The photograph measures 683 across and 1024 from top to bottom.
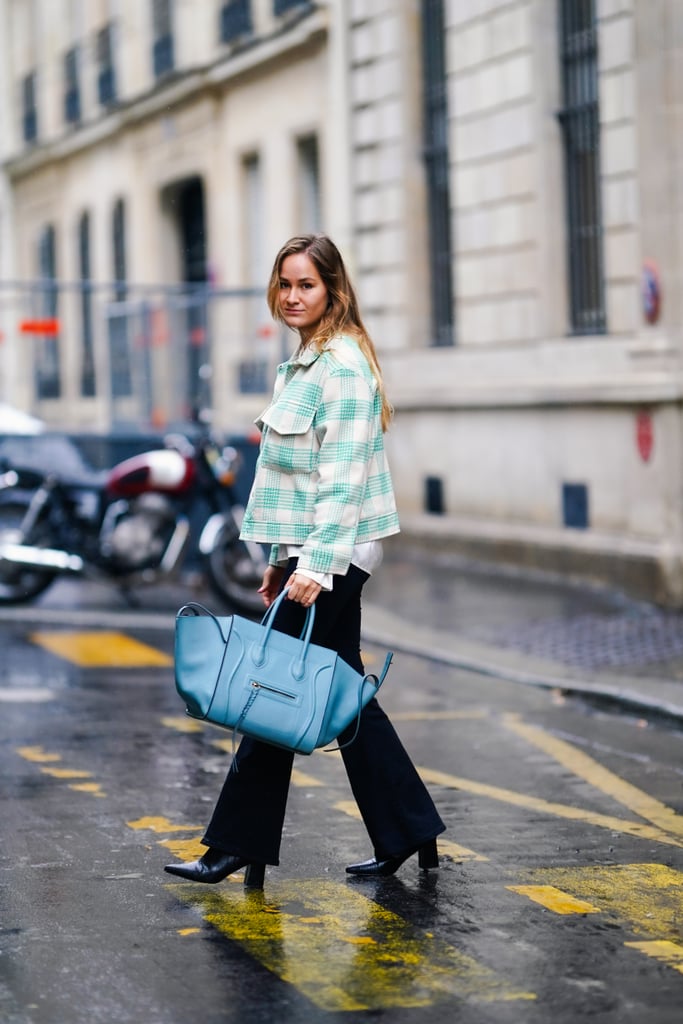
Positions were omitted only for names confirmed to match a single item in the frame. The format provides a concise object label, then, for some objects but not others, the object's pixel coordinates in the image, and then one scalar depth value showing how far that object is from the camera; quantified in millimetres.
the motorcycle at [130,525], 13438
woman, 5578
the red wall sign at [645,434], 13531
